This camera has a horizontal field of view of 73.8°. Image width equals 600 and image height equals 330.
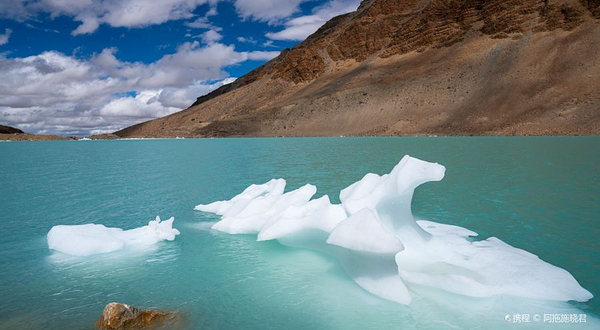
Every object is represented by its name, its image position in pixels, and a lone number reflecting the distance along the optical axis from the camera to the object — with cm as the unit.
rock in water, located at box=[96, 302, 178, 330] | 493
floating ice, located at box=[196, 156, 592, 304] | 605
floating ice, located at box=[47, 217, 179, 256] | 827
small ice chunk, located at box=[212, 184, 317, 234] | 974
